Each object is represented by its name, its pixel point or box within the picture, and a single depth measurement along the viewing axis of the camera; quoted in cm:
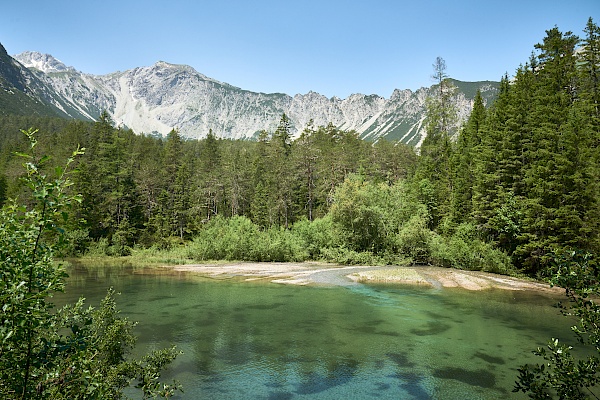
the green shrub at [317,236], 4630
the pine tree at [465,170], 4241
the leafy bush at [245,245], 4691
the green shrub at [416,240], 3894
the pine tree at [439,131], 5462
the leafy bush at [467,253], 3391
